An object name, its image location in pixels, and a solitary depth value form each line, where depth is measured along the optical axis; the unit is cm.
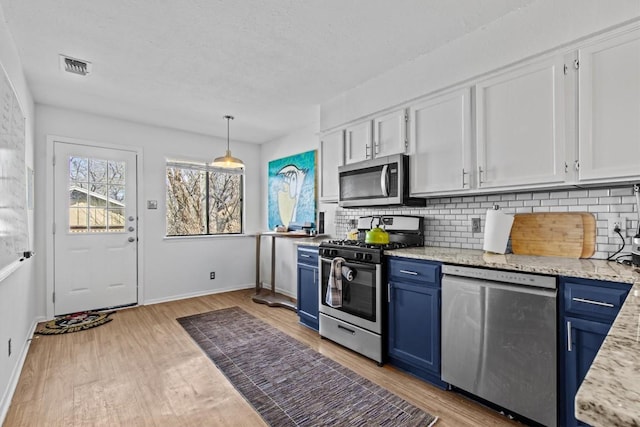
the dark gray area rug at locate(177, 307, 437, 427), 191
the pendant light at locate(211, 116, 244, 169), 397
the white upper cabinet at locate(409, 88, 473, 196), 240
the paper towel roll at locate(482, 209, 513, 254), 225
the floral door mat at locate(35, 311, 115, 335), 331
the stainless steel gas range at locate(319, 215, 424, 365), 255
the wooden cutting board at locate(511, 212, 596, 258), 205
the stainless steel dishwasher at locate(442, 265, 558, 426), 170
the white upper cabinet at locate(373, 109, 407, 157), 281
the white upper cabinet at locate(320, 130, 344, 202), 342
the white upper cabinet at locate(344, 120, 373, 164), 310
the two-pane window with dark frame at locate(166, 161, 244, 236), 481
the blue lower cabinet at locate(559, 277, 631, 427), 151
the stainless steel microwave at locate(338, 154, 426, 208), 278
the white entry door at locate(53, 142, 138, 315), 376
